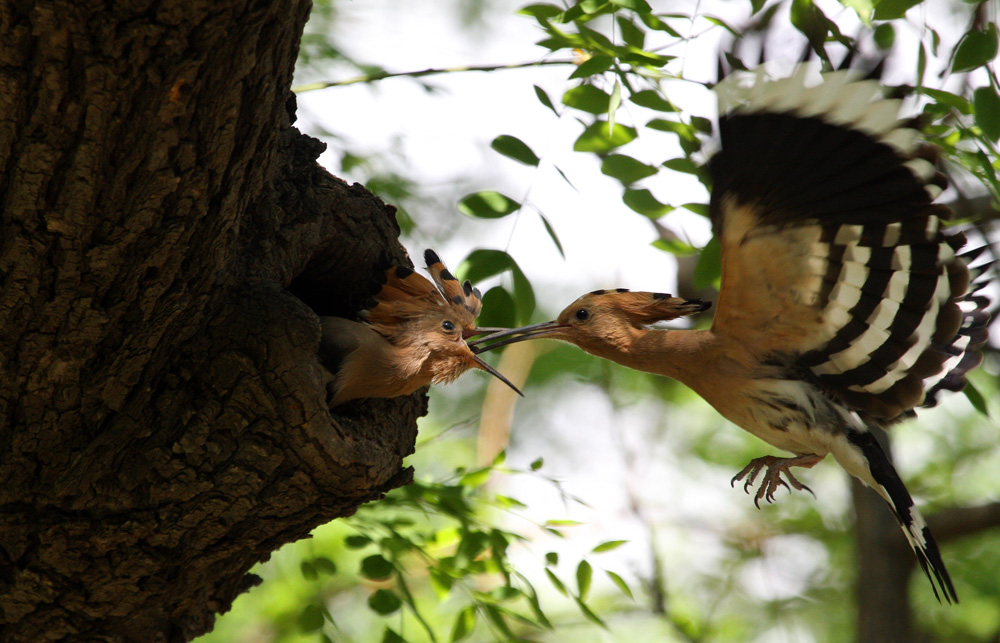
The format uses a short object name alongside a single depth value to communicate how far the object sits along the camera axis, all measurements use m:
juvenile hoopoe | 5.18
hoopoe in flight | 4.84
